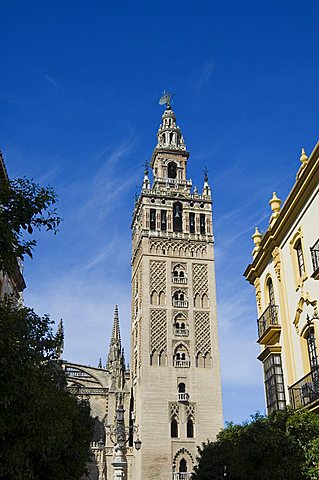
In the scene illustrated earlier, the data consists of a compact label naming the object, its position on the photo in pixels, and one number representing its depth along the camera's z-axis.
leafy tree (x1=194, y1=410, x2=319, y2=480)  12.47
